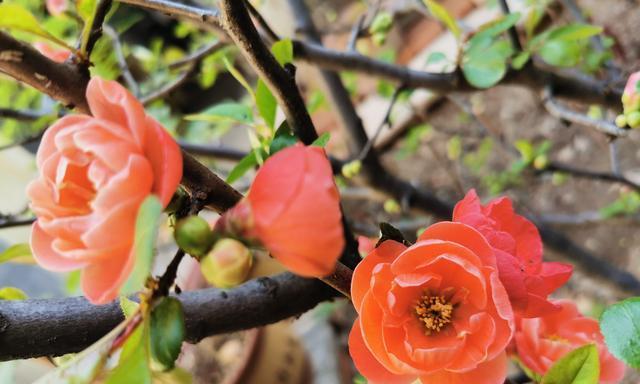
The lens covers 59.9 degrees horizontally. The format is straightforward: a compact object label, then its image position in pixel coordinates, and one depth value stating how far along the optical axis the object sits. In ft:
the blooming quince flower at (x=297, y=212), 0.73
